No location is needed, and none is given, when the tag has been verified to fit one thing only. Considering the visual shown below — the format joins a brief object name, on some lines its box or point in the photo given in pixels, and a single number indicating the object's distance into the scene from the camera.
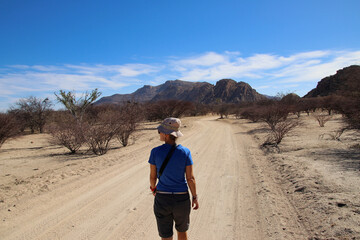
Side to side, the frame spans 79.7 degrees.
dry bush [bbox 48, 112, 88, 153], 12.12
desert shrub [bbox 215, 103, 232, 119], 47.35
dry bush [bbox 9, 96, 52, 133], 30.58
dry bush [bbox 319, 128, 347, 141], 12.10
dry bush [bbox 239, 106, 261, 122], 27.95
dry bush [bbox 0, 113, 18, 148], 15.31
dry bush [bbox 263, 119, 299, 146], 12.17
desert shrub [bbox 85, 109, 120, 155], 11.51
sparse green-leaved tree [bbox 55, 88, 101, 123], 28.84
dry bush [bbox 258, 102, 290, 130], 19.77
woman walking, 2.49
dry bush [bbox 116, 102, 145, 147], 13.54
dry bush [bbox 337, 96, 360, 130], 9.27
